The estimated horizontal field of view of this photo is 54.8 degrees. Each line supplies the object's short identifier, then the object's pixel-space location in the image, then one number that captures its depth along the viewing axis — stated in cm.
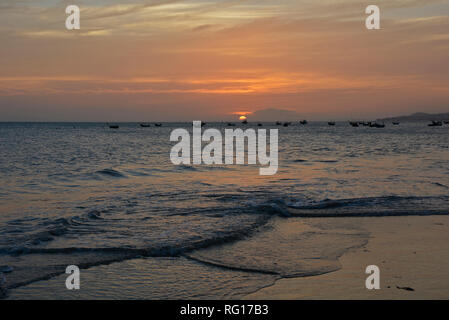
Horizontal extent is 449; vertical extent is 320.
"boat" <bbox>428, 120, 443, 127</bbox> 15062
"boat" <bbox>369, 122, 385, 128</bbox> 14312
